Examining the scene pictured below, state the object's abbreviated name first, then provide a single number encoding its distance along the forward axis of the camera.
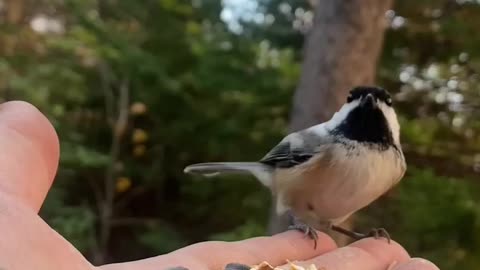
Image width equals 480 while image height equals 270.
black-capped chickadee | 0.29
